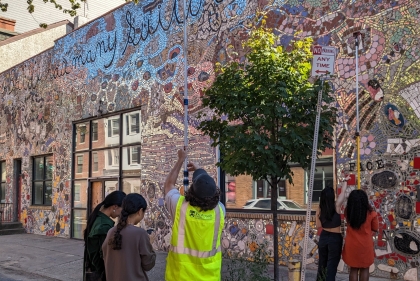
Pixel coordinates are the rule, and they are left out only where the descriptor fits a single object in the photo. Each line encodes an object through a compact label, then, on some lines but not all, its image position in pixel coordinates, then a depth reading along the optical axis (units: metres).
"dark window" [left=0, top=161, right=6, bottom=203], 22.60
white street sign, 5.64
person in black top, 6.81
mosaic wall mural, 8.40
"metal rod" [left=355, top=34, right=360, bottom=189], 7.73
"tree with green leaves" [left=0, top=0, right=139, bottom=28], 10.48
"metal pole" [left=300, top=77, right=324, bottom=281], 5.05
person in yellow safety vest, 3.53
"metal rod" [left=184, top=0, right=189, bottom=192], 6.78
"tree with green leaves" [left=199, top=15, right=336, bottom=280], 6.36
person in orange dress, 6.34
